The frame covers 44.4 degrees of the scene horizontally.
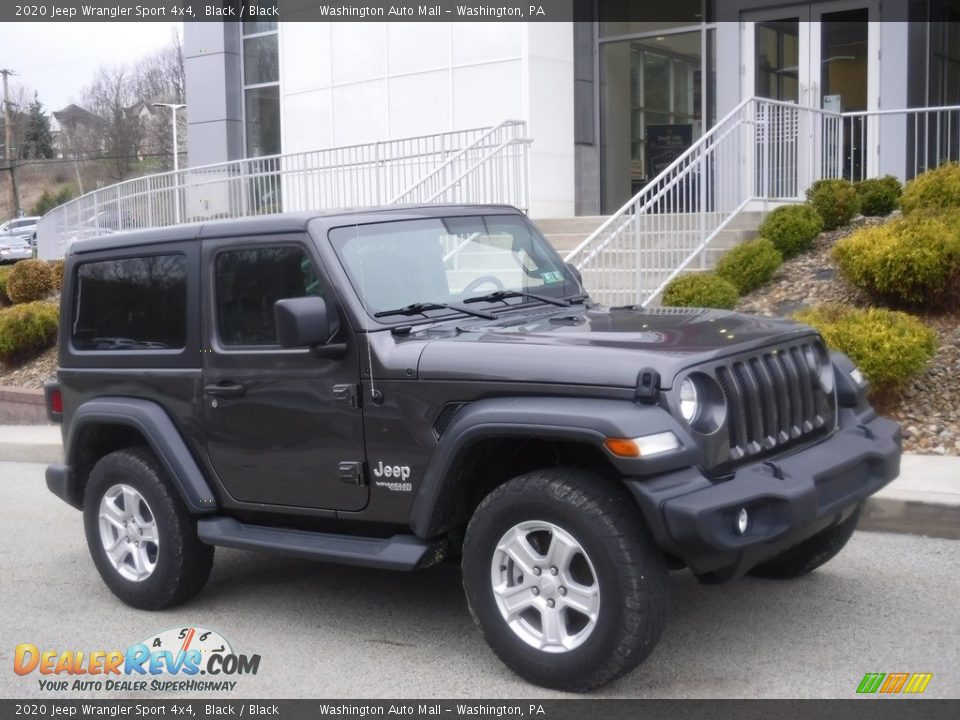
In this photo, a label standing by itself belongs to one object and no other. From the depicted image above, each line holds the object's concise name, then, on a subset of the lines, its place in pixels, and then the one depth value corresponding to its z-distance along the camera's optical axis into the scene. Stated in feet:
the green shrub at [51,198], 243.40
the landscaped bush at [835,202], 40.65
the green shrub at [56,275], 57.23
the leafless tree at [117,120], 249.96
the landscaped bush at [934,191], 36.01
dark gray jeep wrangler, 14.57
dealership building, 54.75
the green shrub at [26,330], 49.24
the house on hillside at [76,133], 268.62
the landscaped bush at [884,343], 27.99
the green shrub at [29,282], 56.39
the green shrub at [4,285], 59.16
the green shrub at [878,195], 42.60
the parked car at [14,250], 136.87
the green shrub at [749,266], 37.09
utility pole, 240.32
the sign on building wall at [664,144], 63.36
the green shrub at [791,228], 39.32
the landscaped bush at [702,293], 34.88
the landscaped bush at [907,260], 31.32
